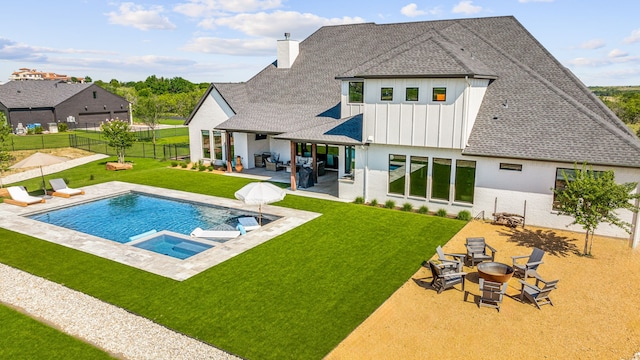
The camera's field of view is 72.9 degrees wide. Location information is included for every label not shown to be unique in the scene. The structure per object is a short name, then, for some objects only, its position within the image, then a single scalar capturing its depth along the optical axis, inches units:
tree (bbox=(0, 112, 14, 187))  1057.5
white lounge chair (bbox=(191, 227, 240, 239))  699.4
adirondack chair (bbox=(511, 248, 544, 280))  528.4
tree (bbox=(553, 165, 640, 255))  579.5
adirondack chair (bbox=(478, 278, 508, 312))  473.4
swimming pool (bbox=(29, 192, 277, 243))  745.6
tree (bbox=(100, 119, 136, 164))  1294.3
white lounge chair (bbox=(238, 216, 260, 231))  738.8
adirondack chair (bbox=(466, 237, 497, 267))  582.2
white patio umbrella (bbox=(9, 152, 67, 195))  861.2
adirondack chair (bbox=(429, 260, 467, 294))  504.7
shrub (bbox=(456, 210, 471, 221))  783.1
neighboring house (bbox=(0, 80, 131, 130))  2479.1
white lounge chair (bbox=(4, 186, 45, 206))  859.6
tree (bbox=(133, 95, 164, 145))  1918.1
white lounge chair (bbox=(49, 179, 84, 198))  928.3
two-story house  721.0
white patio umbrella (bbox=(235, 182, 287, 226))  705.6
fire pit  494.6
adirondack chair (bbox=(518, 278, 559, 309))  477.4
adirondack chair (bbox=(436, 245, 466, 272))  532.4
